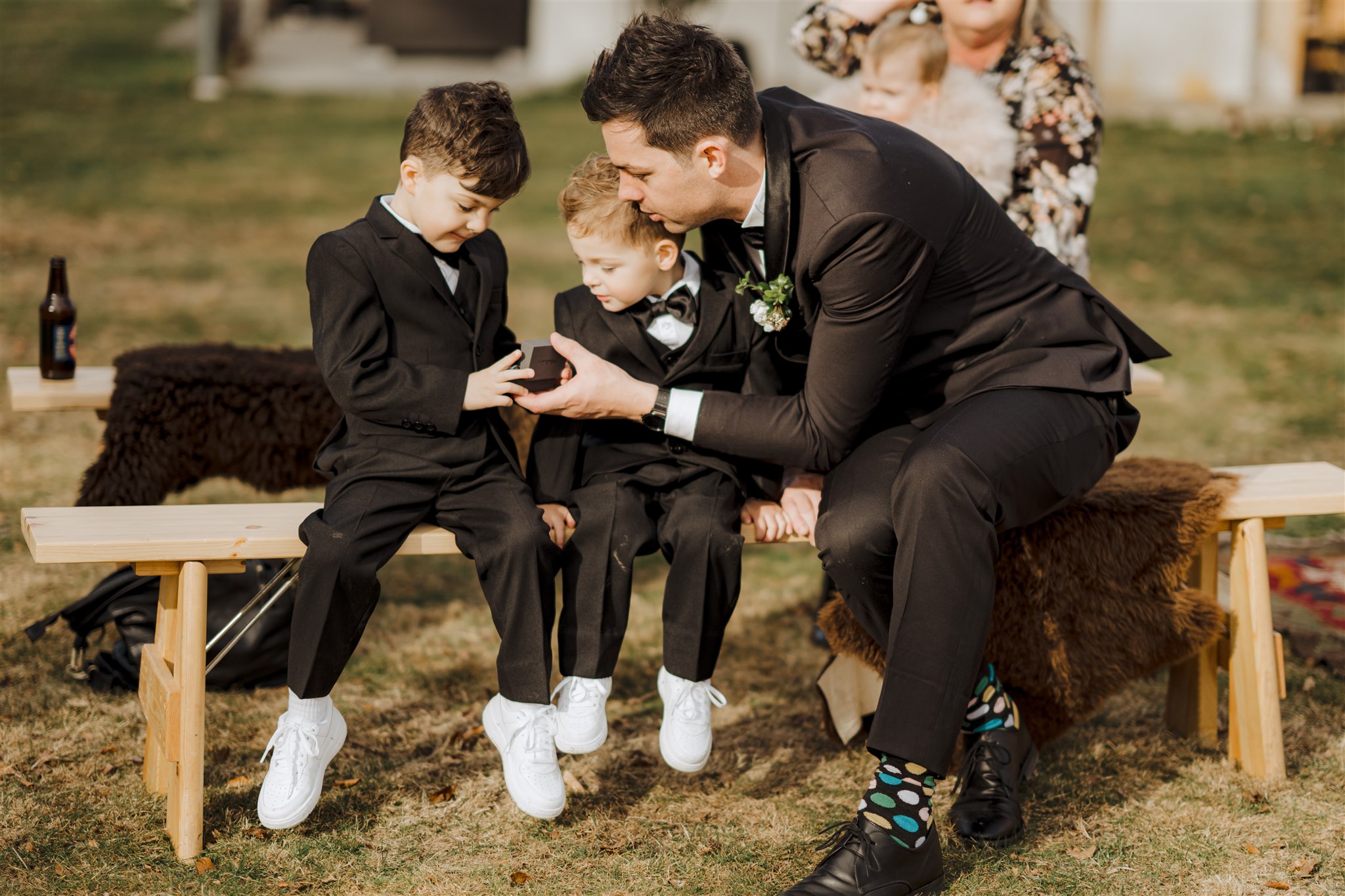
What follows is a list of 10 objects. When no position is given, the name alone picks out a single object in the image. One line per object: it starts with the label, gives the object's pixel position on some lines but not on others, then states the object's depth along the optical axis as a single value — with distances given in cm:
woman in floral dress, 399
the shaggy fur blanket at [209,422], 405
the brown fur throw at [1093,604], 345
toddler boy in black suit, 325
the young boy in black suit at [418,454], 309
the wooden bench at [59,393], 407
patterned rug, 469
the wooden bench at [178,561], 303
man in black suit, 292
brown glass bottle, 412
